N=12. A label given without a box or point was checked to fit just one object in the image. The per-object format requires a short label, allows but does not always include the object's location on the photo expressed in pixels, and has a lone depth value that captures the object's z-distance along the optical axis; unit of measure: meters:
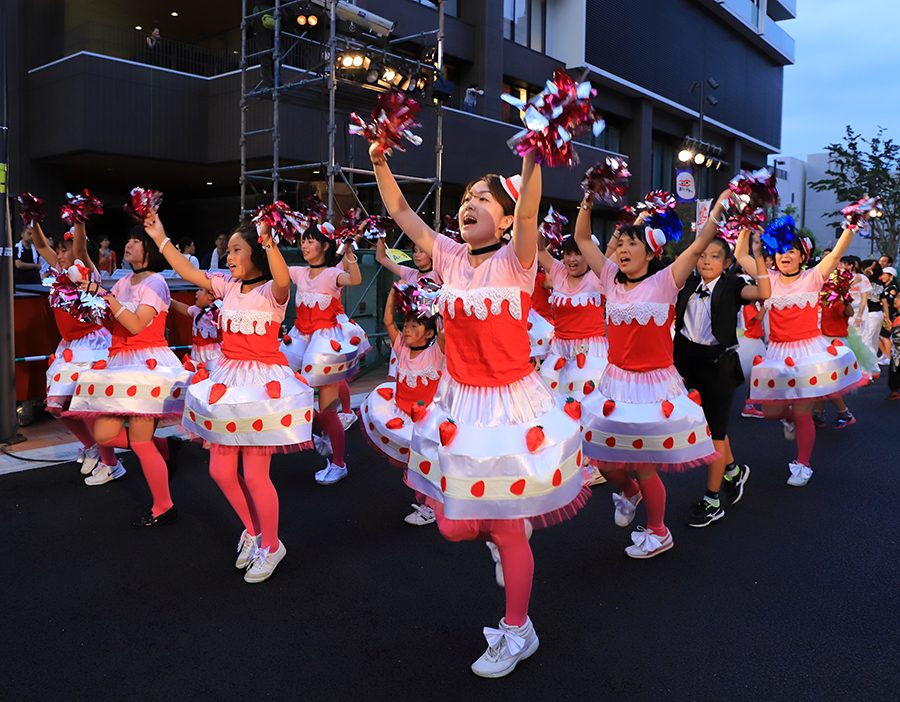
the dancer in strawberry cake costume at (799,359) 5.86
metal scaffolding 12.21
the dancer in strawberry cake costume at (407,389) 4.90
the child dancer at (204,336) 6.53
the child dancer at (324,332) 6.14
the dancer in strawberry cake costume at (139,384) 4.84
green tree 26.59
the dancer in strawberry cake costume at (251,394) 4.02
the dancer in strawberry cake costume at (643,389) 4.19
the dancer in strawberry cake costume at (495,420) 3.03
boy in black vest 4.85
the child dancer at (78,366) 5.73
